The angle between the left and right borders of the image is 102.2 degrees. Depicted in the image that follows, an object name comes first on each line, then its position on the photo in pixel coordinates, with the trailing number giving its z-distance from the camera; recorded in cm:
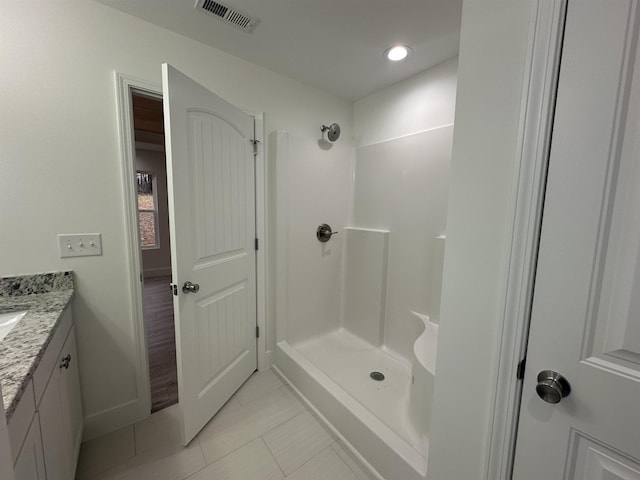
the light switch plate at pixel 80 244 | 131
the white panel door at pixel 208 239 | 128
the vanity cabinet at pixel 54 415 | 66
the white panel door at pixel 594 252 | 56
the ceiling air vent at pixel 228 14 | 128
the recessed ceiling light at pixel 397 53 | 158
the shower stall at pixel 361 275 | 161
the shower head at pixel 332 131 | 210
